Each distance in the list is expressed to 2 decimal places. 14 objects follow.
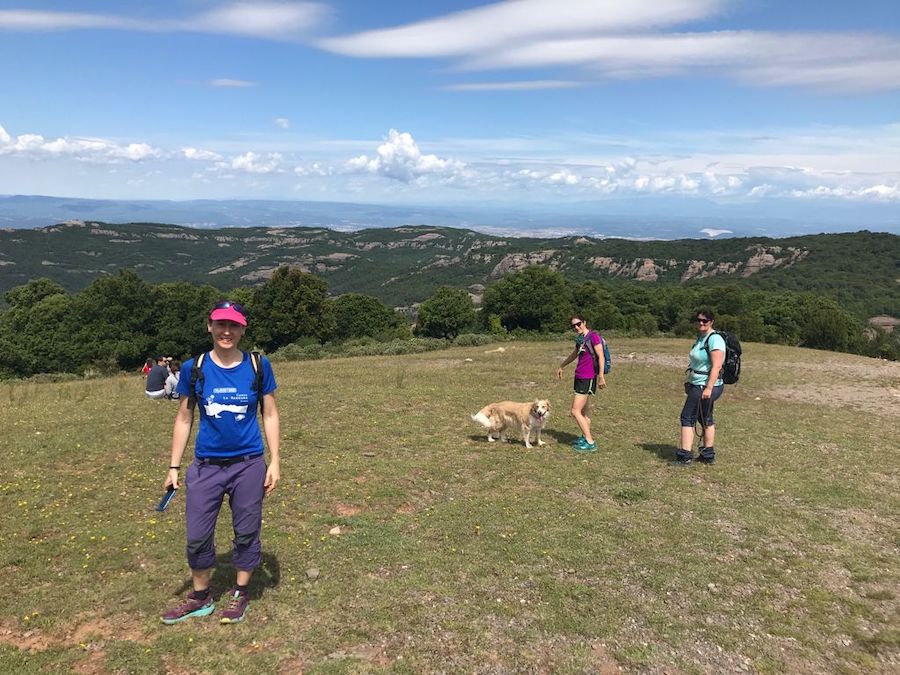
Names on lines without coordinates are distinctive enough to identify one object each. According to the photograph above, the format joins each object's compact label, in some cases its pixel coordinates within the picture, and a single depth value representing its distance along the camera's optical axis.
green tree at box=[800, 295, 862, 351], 55.25
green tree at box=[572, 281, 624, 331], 61.84
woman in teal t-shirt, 9.66
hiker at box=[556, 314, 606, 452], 10.95
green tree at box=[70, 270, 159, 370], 49.66
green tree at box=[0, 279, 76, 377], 50.12
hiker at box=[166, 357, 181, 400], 17.23
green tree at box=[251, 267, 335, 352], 51.84
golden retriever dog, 11.71
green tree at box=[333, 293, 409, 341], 68.69
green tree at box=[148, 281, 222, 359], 53.09
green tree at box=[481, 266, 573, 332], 62.97
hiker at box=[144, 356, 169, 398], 17.05
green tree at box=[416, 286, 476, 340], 66.88
